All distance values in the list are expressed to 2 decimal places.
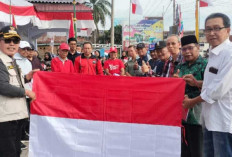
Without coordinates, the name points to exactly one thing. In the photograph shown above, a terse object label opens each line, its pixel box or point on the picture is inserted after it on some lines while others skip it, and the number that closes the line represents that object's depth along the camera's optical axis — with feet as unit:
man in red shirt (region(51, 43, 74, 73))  19.10
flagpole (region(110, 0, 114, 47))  59.13
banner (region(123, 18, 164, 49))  133.39
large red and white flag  11.18
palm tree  149.93
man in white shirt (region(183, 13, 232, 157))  8.55
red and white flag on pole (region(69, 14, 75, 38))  30.96
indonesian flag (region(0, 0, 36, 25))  23.19
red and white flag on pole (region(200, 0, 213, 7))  30.48
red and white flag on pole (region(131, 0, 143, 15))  46.88
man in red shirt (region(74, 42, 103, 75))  19.81
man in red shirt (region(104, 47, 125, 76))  24.32
